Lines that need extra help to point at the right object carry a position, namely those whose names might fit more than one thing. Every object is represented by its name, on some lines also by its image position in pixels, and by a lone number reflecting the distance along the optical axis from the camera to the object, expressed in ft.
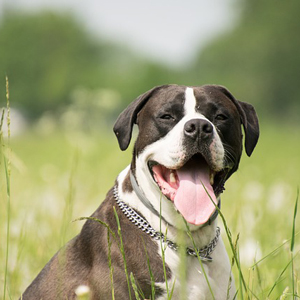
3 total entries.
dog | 22.44
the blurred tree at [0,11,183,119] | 379.14
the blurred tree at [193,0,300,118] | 307.58
